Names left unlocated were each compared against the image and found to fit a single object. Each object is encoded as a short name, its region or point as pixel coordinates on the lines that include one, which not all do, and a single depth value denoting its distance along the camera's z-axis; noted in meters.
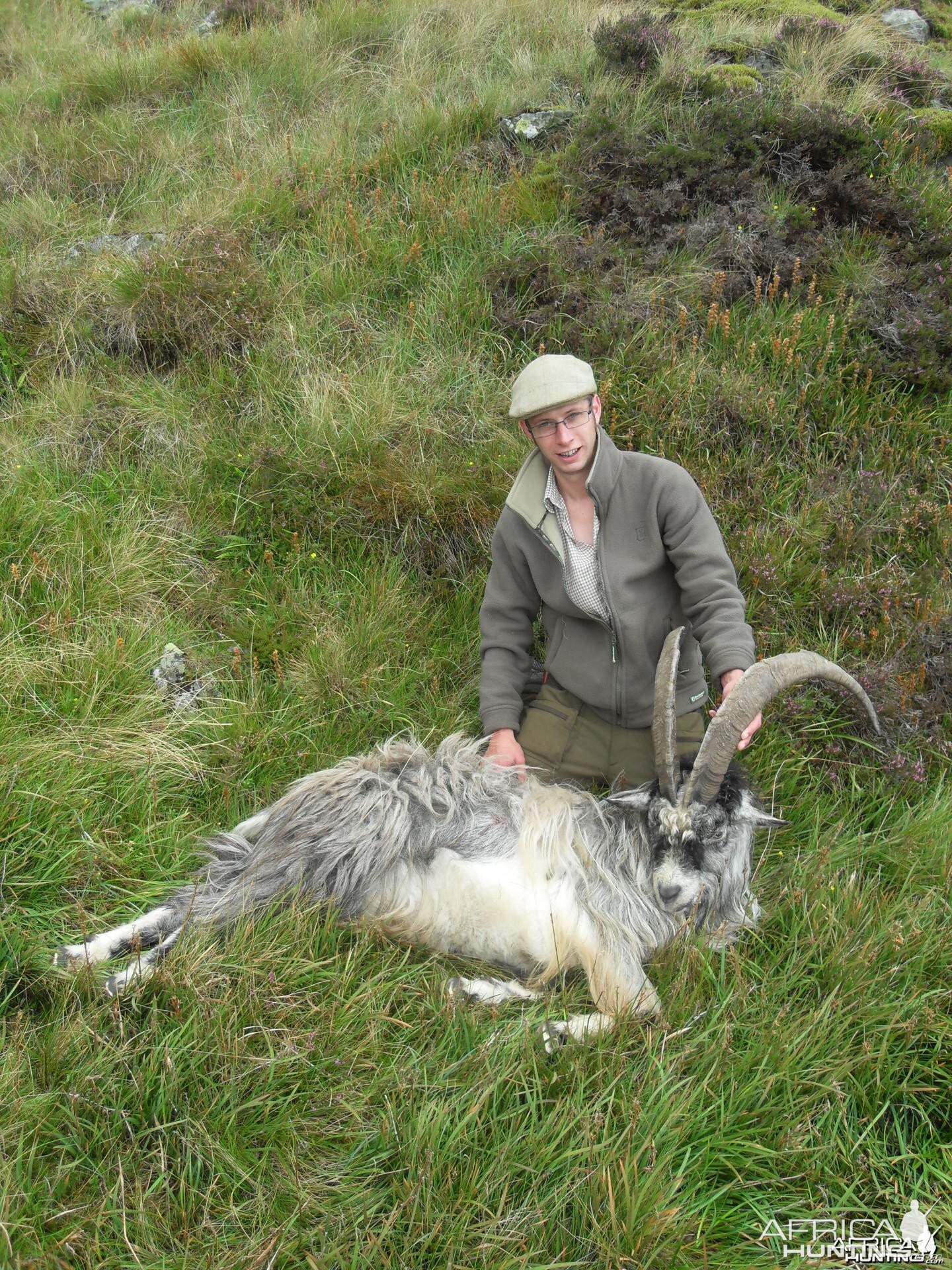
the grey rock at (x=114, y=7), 10.18
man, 3.75
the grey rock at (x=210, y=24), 9.46
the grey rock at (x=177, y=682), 4.21
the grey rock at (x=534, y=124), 7.03
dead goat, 3.41
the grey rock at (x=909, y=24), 8.99
